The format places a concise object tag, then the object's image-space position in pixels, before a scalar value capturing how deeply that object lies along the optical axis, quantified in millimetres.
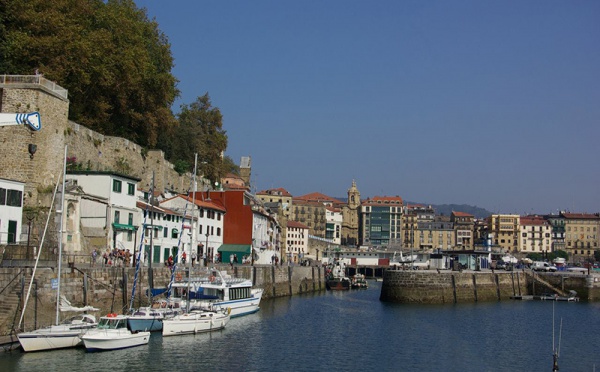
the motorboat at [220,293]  43469
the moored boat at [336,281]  84000
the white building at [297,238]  136125
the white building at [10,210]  36406
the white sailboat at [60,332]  29547
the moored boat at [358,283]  88250
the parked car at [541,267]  91688
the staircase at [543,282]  74625
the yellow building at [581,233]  190750
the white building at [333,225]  174875
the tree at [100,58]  47531
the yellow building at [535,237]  185875
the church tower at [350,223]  188500
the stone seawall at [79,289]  31328
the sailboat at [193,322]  37094
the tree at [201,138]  77125
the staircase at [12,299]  30766
